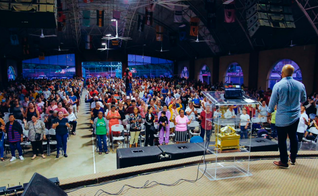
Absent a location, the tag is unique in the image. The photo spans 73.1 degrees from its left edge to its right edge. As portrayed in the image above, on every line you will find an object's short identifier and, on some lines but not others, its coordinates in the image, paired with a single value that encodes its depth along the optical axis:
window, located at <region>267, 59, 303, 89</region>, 17.67
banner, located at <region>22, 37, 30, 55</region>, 20.95
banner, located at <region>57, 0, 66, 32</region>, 16.10
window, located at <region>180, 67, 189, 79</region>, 36.38
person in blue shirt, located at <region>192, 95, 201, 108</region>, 10.14
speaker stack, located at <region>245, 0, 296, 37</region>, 10.30
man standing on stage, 2.82
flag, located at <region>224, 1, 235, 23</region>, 14.22
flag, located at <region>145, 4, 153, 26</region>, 17.16
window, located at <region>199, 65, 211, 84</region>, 31.15
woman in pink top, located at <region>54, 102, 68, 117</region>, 7.91
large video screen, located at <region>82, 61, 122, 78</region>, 36.66
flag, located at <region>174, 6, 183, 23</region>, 16.17
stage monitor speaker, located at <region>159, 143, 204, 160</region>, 3.76
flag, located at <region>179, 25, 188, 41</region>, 20.95
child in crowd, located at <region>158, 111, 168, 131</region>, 7.13
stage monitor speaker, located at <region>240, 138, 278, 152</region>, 4.06
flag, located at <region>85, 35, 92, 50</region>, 24.14
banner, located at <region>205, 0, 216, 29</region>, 16.33
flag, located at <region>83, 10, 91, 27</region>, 17.98
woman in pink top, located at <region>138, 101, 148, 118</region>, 8.13
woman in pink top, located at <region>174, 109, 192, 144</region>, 7.16
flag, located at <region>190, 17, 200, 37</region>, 16.76
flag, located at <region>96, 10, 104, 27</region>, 17.30
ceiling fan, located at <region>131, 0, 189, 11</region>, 13.78
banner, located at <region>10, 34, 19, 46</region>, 17.58
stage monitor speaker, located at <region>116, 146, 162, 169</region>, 3.54
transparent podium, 2.88
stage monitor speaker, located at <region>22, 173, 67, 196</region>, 1.96
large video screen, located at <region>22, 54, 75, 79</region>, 32.88
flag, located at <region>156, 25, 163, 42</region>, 20.28
